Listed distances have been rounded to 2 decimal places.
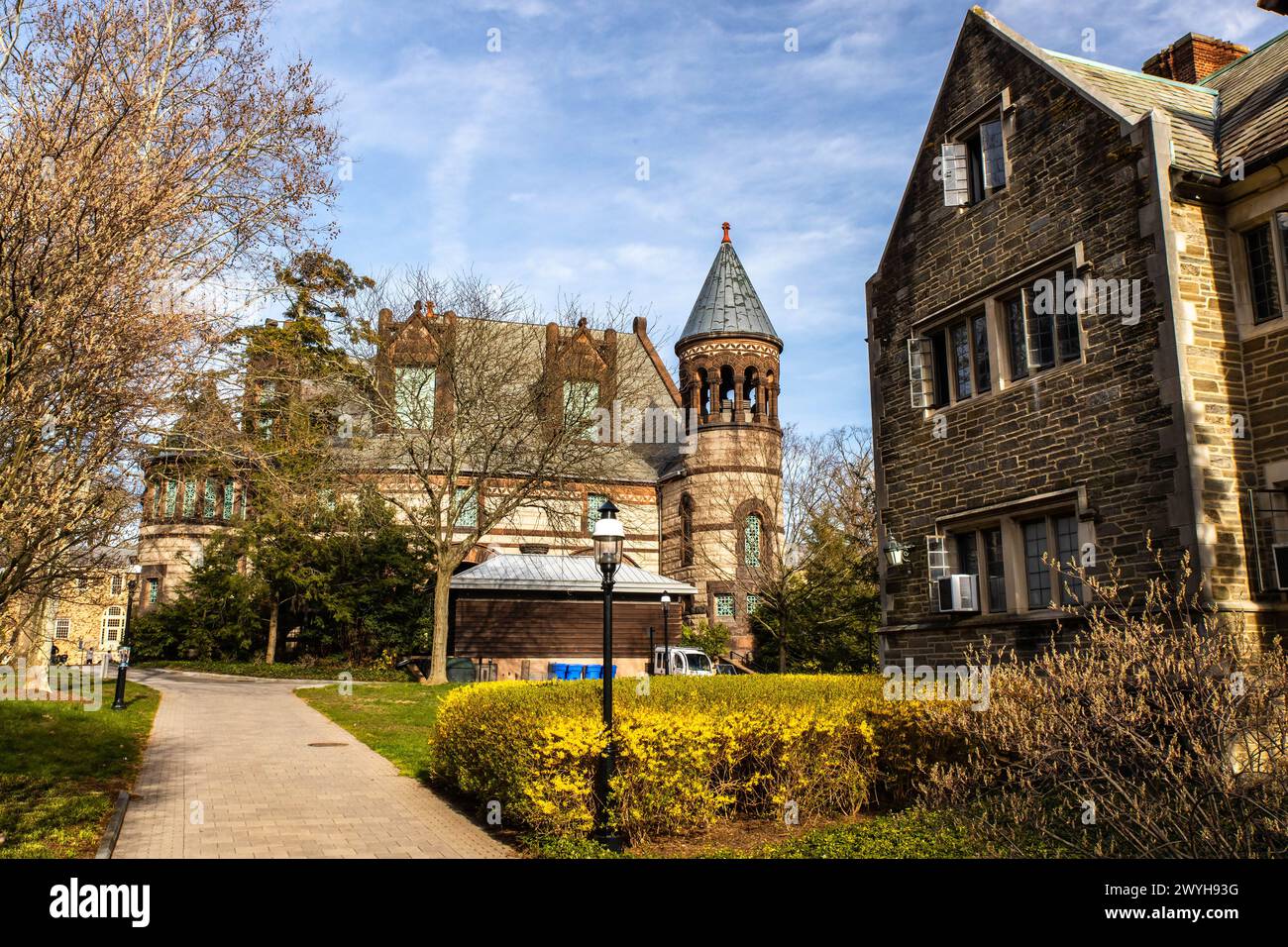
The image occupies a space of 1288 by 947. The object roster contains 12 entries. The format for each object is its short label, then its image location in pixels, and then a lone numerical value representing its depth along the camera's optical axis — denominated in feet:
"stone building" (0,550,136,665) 47.20
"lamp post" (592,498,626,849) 28.19
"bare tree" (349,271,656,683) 94.17
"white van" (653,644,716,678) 102.01
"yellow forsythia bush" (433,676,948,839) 28.37
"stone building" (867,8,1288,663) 37.37
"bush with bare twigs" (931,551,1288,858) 20.72
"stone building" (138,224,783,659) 129.90
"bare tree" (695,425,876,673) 121.80
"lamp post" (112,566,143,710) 59.62
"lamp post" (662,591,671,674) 102.58
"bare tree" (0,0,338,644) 25.98
